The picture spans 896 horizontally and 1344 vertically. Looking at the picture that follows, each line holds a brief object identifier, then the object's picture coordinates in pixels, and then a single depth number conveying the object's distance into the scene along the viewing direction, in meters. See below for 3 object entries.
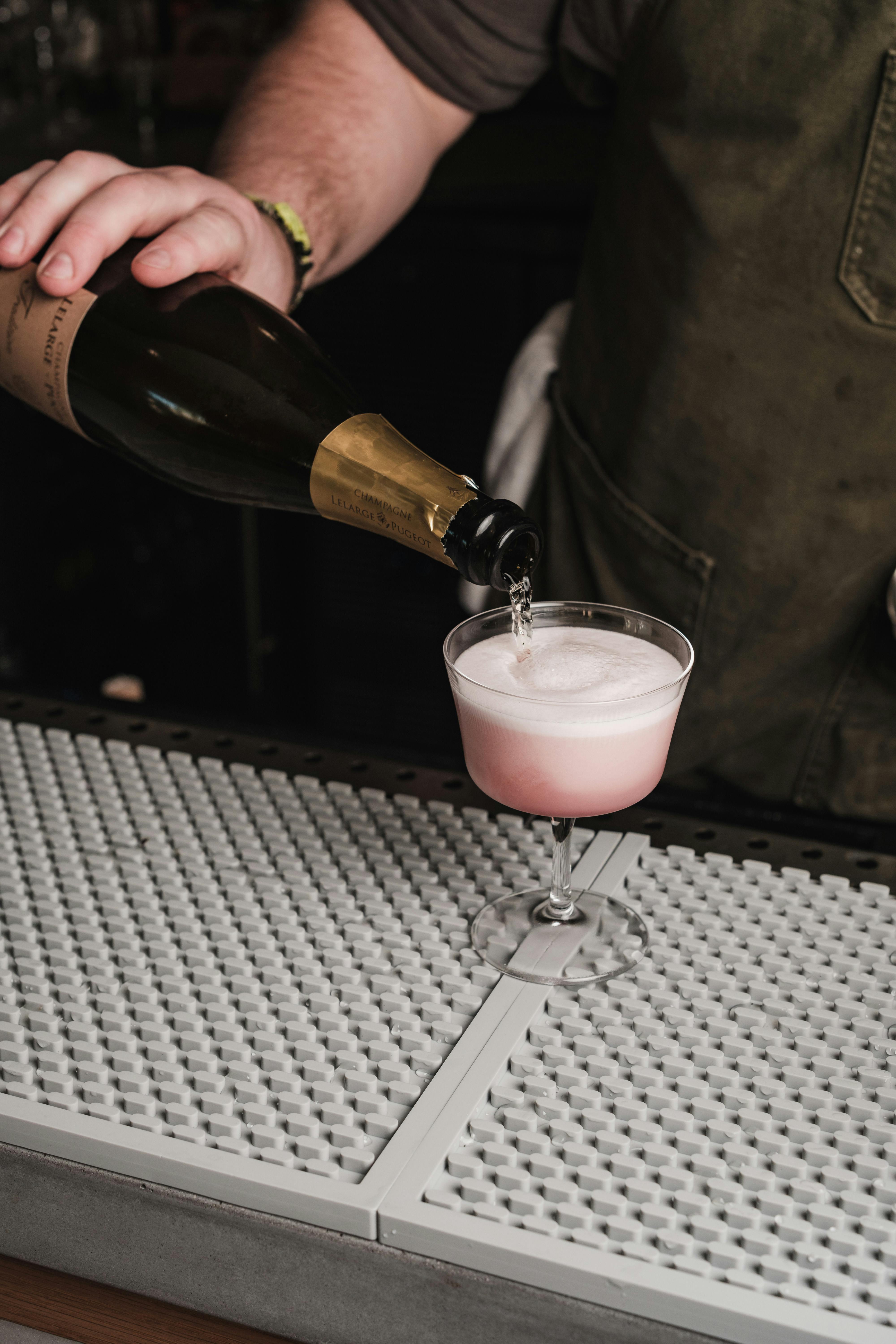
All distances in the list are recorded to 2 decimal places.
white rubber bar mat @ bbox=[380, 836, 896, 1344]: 0.49
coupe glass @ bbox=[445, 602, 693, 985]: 0.68
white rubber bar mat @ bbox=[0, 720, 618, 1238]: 0.56
